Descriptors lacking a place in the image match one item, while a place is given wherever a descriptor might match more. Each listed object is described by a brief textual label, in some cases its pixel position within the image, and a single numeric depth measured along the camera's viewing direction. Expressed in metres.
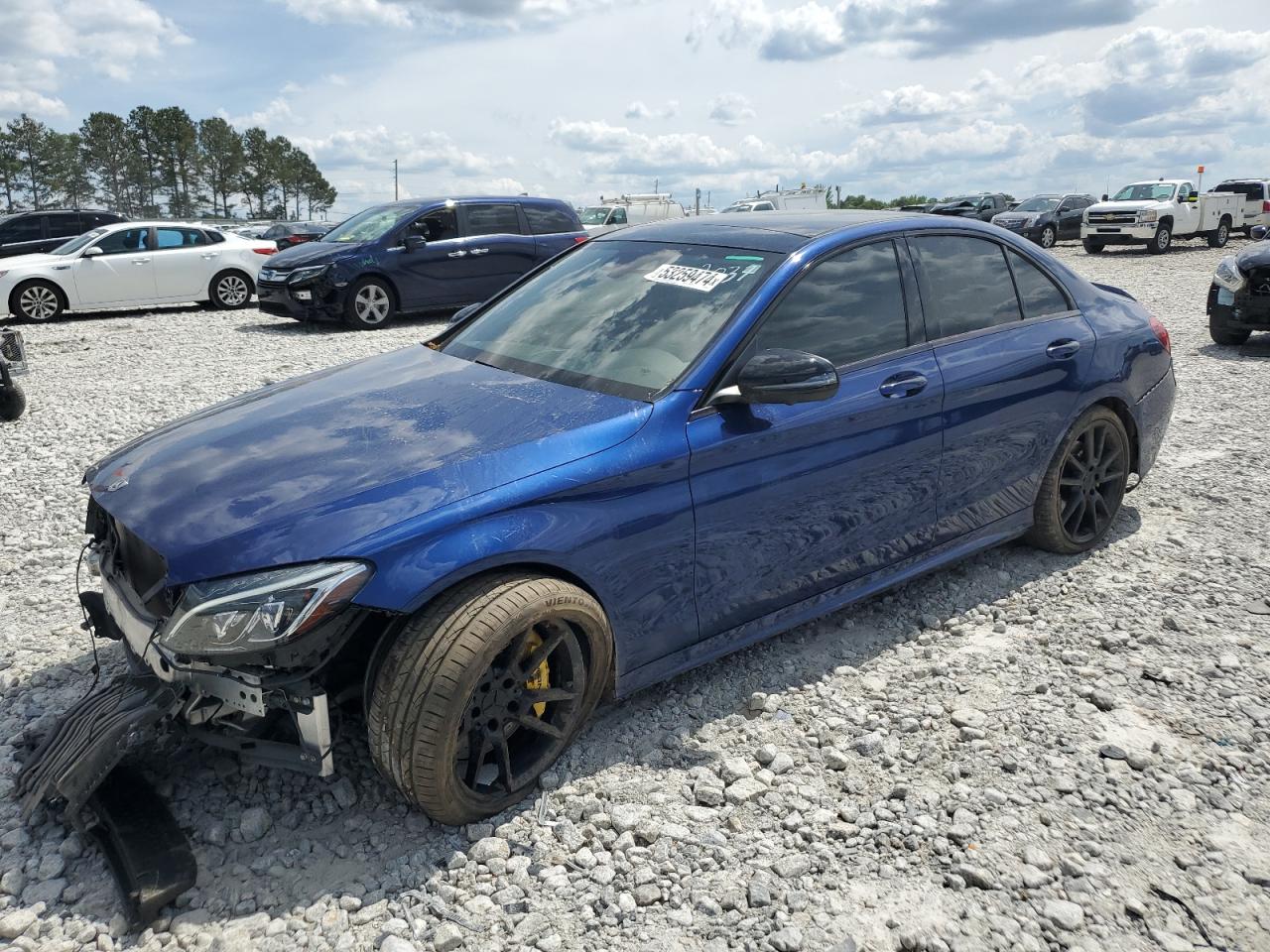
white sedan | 13.80
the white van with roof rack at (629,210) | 26.88
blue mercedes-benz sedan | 2.56
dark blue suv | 12.18
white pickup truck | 24.45
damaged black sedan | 9.96
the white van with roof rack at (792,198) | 37.56
